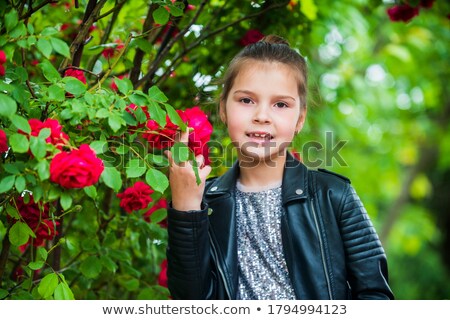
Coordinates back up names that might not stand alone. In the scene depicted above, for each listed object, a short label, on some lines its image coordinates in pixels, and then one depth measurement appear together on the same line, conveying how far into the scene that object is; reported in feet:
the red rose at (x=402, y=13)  11.05
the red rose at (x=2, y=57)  5.97
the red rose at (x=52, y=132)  5.84
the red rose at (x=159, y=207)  9.94
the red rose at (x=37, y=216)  7.10
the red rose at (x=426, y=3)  10.49
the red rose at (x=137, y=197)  7.80
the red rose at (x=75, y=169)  5.54
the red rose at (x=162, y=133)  6.89
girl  7.32
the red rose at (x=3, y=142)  6.13
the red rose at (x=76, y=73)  7.36
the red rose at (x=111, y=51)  10.03
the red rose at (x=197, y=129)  6.92
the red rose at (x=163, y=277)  10.15
